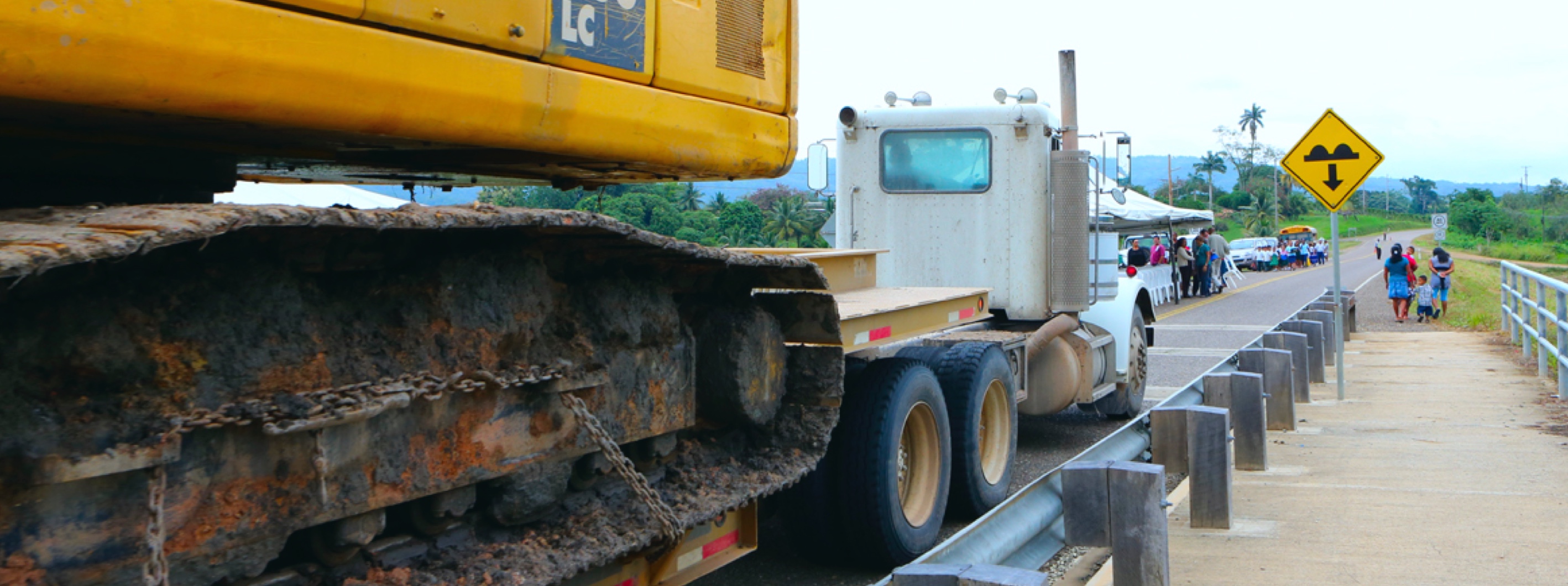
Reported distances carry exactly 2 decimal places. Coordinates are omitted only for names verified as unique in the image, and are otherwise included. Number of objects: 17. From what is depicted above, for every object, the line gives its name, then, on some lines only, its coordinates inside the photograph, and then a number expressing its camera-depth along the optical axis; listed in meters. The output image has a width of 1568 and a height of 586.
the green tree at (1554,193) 104.60
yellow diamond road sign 11.42
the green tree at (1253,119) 173.75
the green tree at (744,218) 36.88
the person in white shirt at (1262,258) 55.41
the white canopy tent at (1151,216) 24.27
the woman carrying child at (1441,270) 20.81
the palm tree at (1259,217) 122.00
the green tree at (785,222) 66.00
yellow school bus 79.13
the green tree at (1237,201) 139.12
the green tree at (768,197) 70.09
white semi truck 8.04
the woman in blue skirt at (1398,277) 20.59
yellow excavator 2.30
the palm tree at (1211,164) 154.75
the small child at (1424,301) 21.05
